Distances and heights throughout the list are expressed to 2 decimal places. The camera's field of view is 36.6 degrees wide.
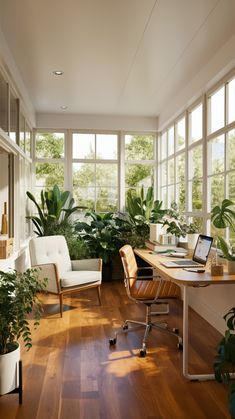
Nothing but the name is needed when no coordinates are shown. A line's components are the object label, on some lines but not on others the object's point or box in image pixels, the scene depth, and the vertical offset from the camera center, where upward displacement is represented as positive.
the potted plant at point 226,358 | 2.02 -0.88
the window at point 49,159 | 6.54 +0.83
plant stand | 2.35 -1.24
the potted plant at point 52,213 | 5.93 -0.15
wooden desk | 2.71 -0.59
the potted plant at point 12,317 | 2.32 -0.74
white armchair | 4.32 -0.85
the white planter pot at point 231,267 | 3.04 -0.54
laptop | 3.37 -0.54
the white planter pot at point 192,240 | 4.28 -0.43
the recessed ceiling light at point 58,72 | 4.44 +1.66
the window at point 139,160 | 6.84 +0.85
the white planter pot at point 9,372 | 2.33 -1.12
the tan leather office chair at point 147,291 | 3.38 -0.83
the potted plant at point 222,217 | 3.20 -0.12
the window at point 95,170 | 6.66 +0.64
